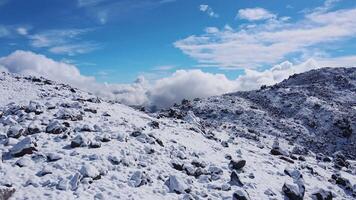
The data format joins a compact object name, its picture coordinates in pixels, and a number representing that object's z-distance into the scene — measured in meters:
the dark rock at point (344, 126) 52.66
